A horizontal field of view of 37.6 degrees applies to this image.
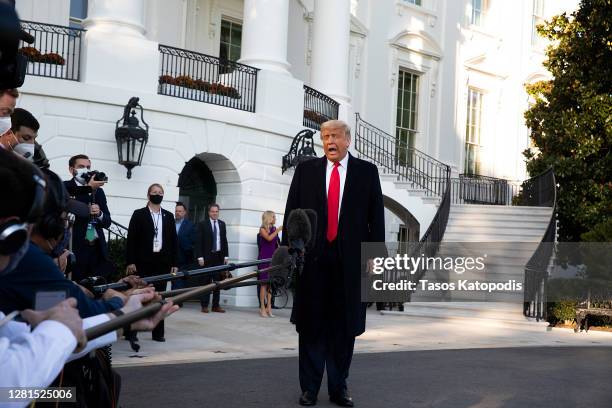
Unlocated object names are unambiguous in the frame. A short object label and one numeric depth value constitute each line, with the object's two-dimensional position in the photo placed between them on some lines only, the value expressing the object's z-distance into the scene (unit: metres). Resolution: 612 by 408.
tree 21.98
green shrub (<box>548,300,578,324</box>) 17.66
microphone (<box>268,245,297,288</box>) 4.32
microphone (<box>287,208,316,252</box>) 4.65
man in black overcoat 6.93
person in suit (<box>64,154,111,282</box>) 8.70
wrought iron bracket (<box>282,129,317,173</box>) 19.17
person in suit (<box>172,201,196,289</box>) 15.54
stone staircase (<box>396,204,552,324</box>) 18.05
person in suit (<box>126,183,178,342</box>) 10.77
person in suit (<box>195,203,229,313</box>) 15.41
